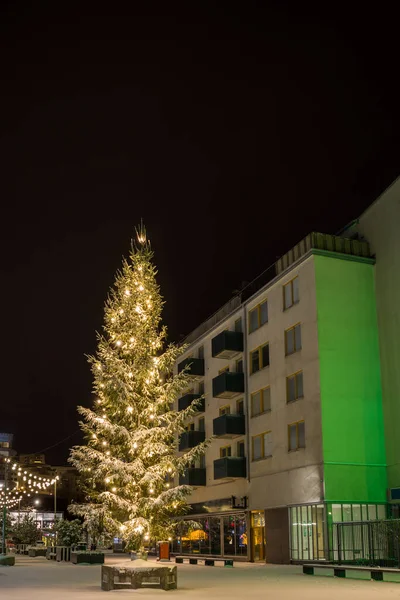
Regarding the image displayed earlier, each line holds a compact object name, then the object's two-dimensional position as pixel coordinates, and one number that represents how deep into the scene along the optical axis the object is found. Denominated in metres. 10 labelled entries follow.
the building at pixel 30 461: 178.99
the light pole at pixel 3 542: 50.84
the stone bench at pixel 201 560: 39.34
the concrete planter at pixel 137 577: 22.55
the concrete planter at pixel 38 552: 56.36
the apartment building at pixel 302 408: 35.84
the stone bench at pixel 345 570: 28.00
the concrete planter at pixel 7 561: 40.25
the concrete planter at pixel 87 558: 42.09
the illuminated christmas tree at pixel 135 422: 25.03
